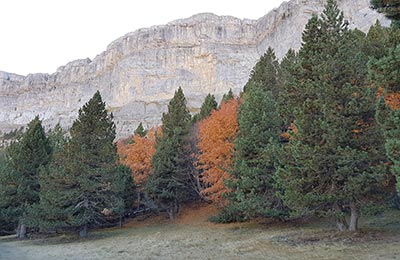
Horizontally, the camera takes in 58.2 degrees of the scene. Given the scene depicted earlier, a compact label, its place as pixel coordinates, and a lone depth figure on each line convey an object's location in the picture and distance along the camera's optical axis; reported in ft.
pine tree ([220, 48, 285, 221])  62.49
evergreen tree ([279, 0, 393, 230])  44.83
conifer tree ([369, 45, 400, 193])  27.53
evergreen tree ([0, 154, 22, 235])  88.53
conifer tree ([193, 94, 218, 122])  133.28
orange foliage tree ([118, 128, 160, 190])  110.37
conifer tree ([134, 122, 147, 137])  164.70
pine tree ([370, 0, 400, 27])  30.71
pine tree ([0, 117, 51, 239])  88.94
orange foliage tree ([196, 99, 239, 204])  80.18
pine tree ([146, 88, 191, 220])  95.91
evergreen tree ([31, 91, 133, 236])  75.31
